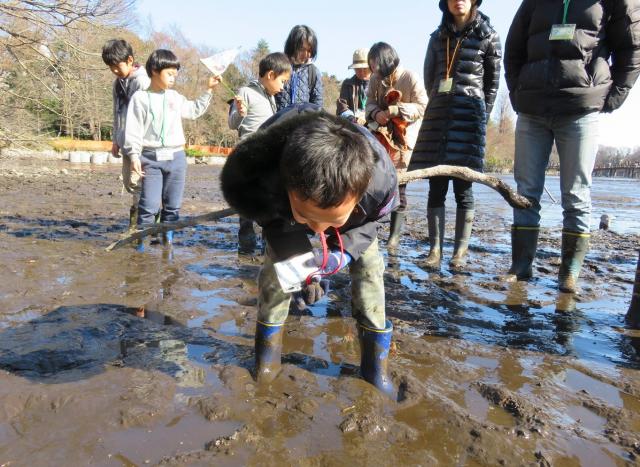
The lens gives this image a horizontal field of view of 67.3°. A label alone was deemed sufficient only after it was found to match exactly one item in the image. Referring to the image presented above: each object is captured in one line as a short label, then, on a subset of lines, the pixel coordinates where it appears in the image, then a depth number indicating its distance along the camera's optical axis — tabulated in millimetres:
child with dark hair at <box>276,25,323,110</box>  4508
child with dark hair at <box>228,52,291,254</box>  4168
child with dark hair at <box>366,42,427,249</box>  4254
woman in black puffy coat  4121
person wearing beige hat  5418
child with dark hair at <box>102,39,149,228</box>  4523
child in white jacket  4336
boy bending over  1481
